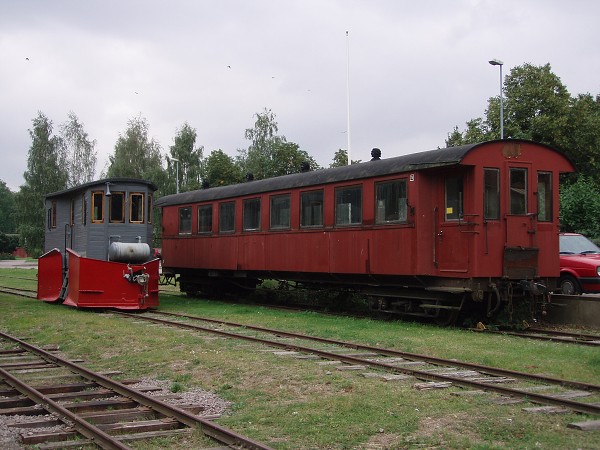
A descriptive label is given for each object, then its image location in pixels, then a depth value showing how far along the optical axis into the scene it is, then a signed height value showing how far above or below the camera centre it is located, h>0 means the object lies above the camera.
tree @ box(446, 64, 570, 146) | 32.28 +7.69
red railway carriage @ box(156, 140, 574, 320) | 12.90 +0.76
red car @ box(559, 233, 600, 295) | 15.66 -0.11
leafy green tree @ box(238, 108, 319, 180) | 30.73 +4.69
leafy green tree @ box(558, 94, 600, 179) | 32.22 +5.98
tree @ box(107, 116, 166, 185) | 57.25 +9.20
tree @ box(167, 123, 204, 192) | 57.44 +9.03
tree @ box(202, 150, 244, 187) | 33.59 +4.50
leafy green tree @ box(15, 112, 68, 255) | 54.31 +6.23
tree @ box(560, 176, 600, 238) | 23.53 +1.95
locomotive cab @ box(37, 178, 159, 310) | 17.88 +0.25
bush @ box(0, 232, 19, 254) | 86.88 +2.24
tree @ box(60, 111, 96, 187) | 57.16 +9.13
